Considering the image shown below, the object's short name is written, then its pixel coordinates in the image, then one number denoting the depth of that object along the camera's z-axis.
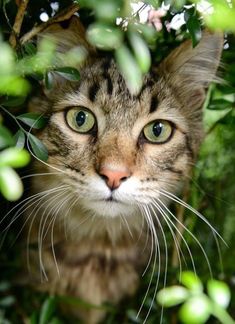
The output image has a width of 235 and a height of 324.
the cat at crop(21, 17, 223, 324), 0.21
